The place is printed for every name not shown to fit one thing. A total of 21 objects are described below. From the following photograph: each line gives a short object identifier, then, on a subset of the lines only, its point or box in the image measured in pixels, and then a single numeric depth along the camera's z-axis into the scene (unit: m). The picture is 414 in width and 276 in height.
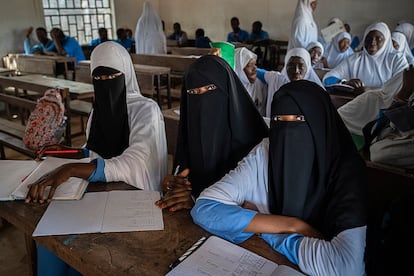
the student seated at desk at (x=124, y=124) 1.87
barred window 9.20
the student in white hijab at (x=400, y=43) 5.72
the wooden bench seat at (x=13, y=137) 3.19
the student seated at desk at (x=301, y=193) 1.17
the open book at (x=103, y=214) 1.32
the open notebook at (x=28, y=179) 1.54
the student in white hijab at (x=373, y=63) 4.27
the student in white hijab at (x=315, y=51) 5.50
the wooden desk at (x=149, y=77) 5.43
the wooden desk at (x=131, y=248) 1.14
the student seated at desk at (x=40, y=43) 7.94
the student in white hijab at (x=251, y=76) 3.60
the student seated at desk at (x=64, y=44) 7.79
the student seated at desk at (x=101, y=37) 9.59
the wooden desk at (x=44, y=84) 4.58
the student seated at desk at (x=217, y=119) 1.74
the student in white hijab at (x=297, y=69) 3.59
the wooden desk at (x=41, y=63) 6.59
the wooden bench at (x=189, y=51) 7.49
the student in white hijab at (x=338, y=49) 6.52
